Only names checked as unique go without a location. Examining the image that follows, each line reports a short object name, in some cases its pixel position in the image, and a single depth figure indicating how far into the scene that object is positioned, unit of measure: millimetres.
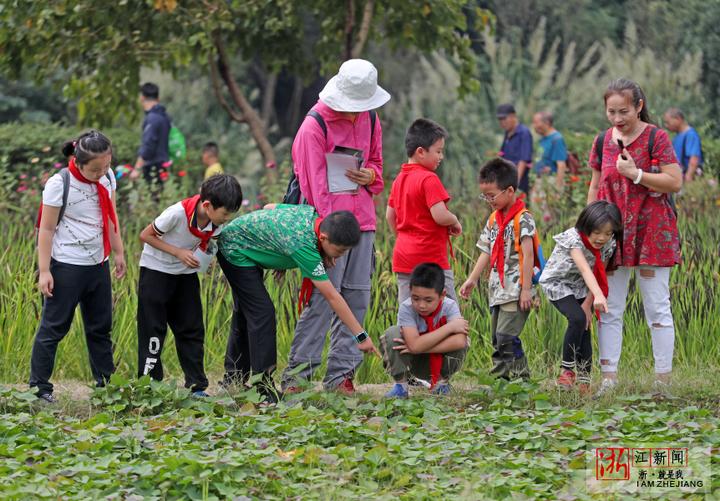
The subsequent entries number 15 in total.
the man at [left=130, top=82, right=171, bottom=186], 21828
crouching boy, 11625
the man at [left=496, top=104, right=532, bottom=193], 21719
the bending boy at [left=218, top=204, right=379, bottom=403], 10930
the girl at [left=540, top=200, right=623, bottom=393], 11703
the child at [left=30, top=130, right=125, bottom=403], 11406
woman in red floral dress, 11766
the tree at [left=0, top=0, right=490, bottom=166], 19734
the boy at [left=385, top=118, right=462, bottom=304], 12000
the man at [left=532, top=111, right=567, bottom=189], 21437
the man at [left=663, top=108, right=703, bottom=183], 21172
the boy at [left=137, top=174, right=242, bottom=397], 11281
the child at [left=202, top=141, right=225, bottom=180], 24106
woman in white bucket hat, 11625
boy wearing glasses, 11969
